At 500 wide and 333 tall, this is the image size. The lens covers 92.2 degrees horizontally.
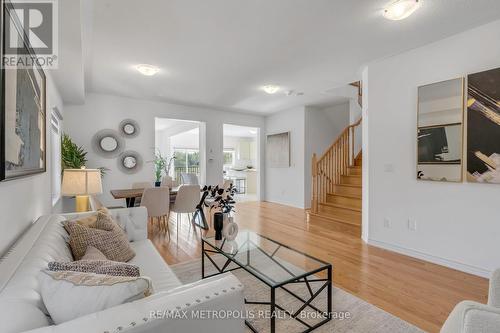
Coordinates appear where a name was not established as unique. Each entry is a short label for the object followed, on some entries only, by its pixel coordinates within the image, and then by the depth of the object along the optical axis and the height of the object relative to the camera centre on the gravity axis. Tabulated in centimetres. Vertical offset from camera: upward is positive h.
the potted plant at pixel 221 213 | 236 -47
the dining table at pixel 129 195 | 356 -42
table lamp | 250 -17
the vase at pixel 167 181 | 518 -32
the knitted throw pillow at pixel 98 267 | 99 -45
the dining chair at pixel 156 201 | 345 -50
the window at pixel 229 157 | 1128 +45
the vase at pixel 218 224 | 236 -56
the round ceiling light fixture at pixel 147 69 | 336 +138
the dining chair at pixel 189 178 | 667 -34
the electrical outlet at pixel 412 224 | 293 -71
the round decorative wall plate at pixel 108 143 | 470 +46
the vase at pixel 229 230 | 229 -61
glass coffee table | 165 -76
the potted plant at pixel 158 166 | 526 +1
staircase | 428 -36
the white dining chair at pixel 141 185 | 460 -35
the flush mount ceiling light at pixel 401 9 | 205 +138
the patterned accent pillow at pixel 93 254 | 143 -54
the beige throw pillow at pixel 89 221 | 182 -42
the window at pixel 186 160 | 970 +26
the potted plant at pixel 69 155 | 409 +20
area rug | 168 -112
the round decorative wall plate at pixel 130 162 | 495 +10
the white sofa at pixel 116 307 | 74 -49
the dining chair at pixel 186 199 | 378 -52
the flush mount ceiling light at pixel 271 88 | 427 +141
